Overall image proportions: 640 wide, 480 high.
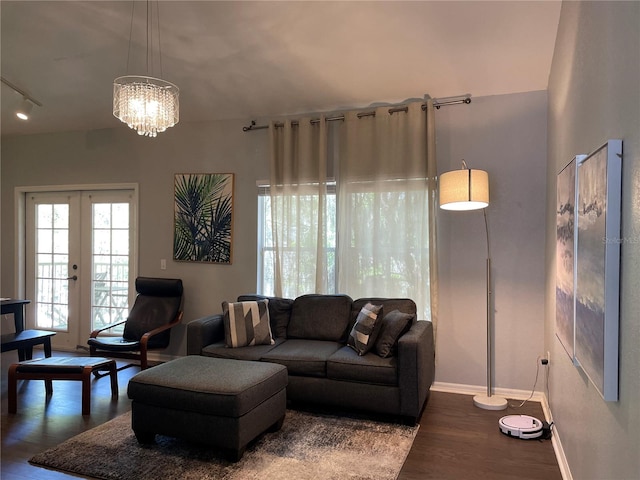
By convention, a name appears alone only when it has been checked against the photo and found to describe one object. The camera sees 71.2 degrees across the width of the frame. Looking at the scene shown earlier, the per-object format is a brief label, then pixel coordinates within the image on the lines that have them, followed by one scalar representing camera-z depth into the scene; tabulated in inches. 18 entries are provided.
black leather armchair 169.8
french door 203.3
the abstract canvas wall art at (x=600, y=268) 57.6
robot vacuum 114.7
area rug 96.6
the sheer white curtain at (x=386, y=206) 152.7
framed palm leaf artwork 183.3
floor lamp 126.7
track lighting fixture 169.2
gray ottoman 99.4
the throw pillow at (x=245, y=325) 143.5
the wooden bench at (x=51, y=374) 129.6
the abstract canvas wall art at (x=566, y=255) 82.6
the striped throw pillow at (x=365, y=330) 131.0
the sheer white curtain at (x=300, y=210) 164.6
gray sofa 121.9
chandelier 112.7
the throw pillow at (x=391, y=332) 127.6
